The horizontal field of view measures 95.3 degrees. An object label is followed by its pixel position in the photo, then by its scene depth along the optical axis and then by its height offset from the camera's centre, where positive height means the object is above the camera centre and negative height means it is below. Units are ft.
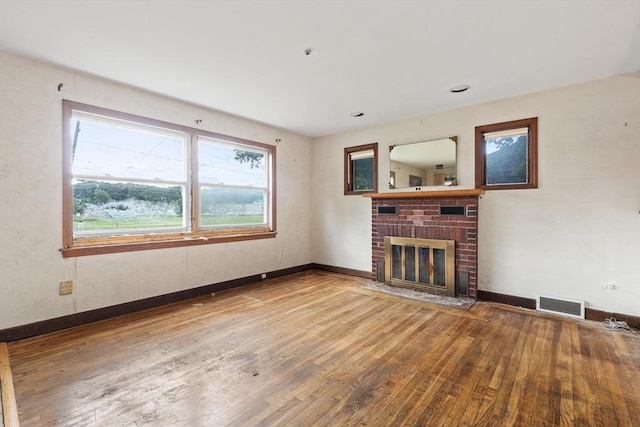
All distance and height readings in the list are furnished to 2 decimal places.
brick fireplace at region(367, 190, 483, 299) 12.91 -0.52
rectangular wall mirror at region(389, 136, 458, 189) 13.84 +2.43
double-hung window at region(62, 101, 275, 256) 10.32 +1.20
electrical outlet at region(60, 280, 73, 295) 9.74 -2.51
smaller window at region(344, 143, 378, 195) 16.67 +2.54
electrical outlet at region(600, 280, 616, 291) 10.24 -2.63
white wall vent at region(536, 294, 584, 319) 10.73 -3.60
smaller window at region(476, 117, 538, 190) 11.79 +2.41
